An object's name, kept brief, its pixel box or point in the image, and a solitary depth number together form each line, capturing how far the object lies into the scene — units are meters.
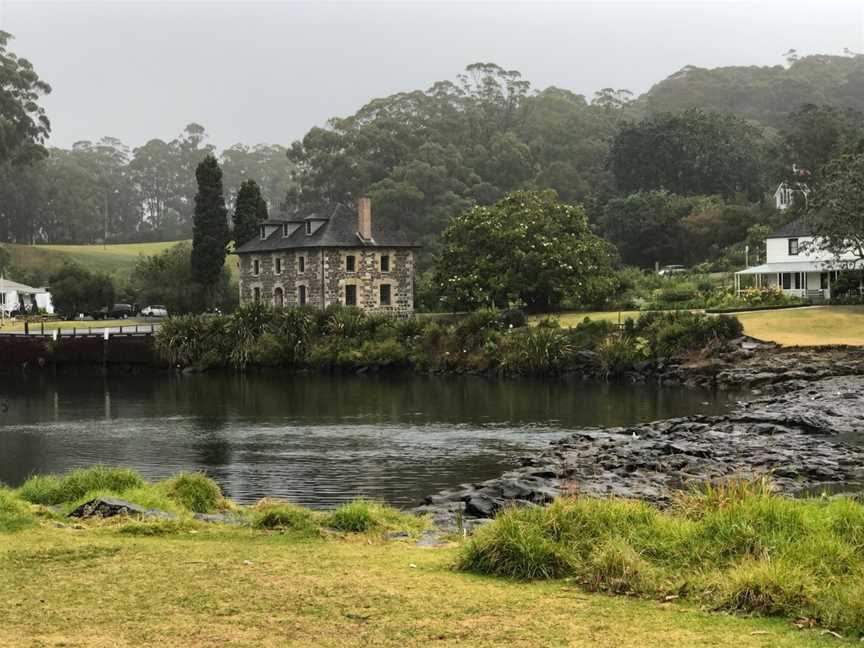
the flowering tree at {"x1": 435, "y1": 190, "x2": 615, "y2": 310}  65.19
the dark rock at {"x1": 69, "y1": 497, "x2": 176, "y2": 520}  15.94
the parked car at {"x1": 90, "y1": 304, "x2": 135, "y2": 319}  86.84
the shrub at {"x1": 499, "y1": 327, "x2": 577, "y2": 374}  53.56
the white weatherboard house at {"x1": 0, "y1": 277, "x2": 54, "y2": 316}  89.19
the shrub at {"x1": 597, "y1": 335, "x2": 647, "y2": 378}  51.62
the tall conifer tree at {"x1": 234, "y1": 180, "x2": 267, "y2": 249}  81.69
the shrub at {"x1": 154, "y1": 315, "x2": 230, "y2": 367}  62.97
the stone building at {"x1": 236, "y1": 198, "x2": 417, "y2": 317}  72.62
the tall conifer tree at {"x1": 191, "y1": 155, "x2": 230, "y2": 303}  79.31
